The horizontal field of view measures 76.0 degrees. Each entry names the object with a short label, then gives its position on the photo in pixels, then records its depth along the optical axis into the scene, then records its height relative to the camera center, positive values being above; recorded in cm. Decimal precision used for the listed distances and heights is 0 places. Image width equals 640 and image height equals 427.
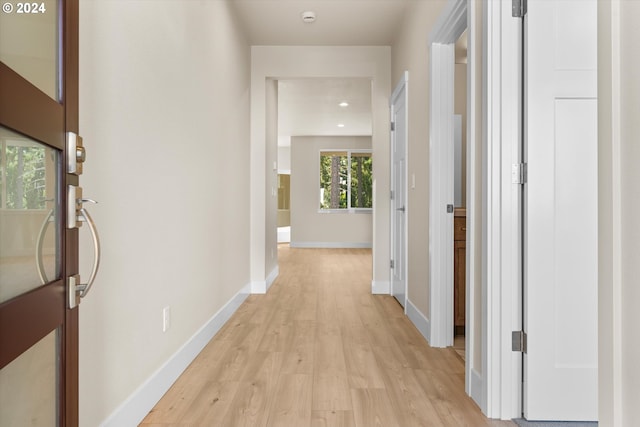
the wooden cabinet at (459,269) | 279 -40
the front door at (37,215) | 75 -1
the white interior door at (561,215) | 168 -2
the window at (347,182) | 947 +68
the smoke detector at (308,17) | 357 +173
